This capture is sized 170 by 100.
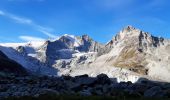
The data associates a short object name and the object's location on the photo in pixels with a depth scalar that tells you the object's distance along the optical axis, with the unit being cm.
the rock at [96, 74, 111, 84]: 2755
